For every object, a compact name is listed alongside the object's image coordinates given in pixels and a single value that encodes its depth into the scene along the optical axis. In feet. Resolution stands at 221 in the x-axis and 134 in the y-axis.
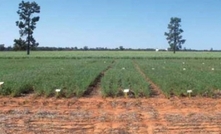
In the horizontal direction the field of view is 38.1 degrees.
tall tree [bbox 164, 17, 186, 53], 273.95
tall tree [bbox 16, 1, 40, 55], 193.40
